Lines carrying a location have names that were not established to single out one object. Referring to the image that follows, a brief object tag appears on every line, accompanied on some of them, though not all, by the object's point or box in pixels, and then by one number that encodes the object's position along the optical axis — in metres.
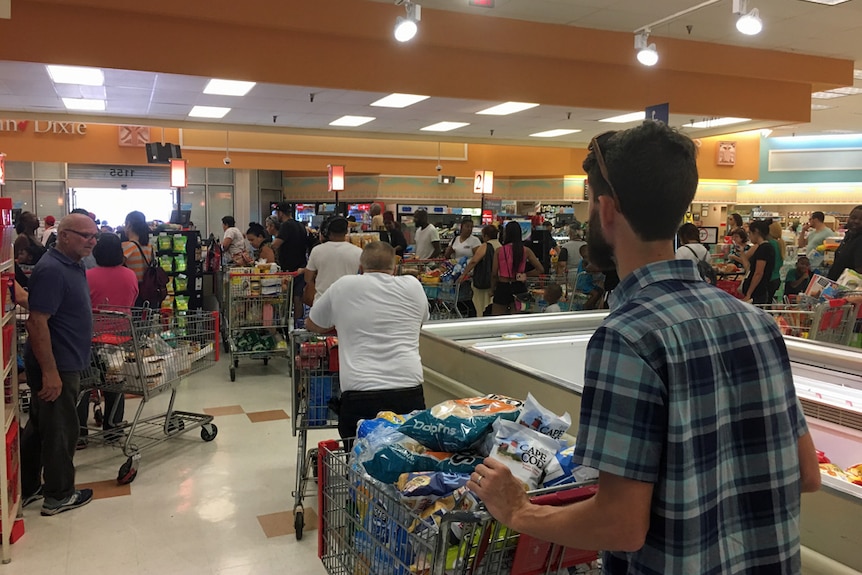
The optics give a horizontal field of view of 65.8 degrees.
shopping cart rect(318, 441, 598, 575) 1.28
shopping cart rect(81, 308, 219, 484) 4.46
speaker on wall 10.54
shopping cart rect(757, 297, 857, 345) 4.04
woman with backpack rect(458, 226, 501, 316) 8.63
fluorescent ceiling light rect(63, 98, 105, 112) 9.52
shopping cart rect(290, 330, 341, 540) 3.66
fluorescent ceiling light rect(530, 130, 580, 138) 13.09
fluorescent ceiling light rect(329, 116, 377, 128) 11.45
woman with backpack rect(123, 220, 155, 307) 6.72
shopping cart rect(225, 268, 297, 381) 6.85
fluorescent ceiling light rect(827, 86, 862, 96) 10.49
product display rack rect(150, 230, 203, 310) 8.28
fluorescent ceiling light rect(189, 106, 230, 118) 10.26
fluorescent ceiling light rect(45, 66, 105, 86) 7.62
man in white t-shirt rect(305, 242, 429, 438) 3.18
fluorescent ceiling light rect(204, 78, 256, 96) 8.31
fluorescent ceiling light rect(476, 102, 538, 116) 9.90
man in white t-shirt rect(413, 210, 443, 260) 10.58
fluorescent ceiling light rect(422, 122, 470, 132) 12.10
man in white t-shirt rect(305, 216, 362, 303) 6.07
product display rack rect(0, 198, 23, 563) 3.32
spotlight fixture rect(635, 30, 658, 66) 6.51
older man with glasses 3.69
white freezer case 1.55
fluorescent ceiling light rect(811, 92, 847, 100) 10.86
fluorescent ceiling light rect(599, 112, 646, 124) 10.55
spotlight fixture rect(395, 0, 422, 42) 5.87
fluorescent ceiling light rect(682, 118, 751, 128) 12.12
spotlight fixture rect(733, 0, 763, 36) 5.56
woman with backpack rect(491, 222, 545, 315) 8.20
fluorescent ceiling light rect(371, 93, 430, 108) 9.34
